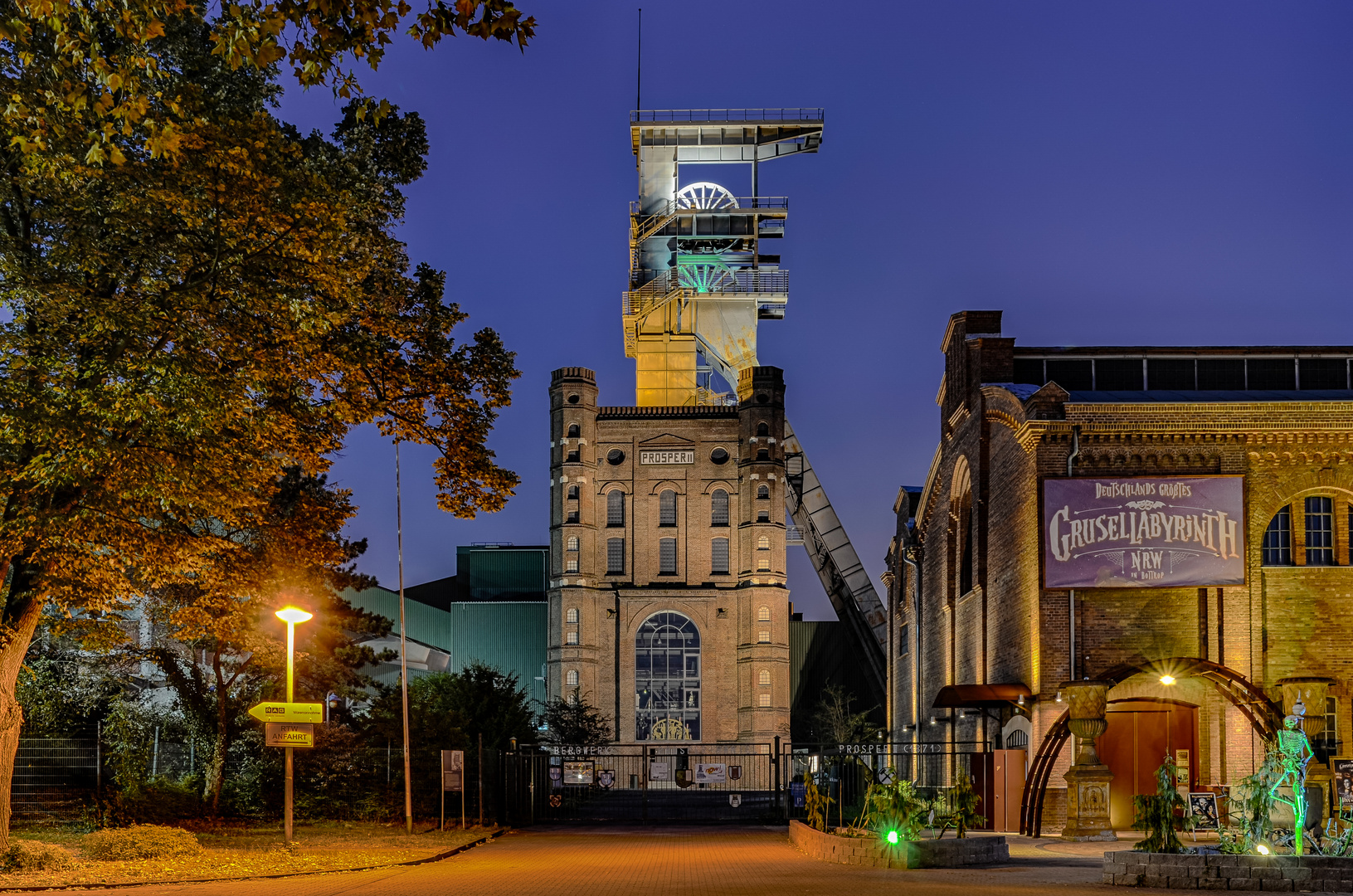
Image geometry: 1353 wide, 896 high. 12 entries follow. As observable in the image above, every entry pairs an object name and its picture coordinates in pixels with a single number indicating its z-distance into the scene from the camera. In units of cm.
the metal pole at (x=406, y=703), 2782
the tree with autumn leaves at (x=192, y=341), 1720
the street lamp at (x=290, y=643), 2100
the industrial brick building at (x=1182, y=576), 2734
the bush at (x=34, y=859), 1794
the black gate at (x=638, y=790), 3762
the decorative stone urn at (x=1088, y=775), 2578
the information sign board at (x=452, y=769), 2759
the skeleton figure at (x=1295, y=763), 1678
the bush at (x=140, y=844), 1925
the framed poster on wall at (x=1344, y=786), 2091
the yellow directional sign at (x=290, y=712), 2050
